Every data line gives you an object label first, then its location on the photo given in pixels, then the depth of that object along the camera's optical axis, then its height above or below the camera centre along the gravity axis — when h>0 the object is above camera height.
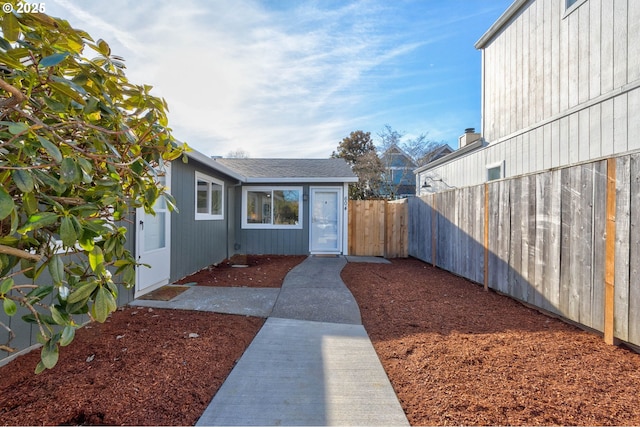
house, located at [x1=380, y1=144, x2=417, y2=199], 20.73 +2.76
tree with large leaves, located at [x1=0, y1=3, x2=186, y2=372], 1.16 +0.23
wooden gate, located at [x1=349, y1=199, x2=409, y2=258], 9.49 -0.54
